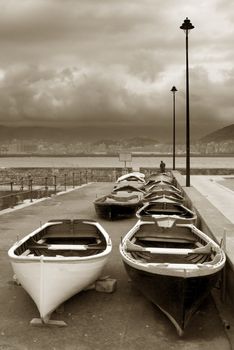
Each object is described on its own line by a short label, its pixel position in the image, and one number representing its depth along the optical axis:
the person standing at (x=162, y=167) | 41.41
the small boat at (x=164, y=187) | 20.39
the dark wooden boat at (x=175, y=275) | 6.61
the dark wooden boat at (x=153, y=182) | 24.87
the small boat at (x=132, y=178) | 29.22
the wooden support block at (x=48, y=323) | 6.89
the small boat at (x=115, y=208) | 17.09
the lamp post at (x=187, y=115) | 23.45
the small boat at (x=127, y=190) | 20.65
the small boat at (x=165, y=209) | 13.60
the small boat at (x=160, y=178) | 28.69
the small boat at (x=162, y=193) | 18.11
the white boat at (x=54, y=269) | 6.90
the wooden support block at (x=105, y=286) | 8.49
